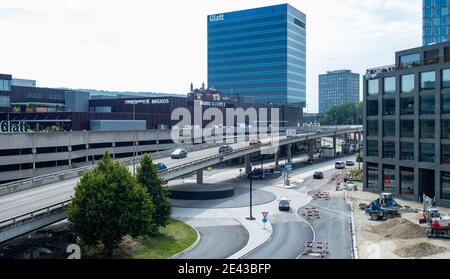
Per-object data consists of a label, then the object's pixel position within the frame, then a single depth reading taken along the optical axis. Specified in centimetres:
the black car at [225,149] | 8168
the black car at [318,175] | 8875
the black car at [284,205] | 5766
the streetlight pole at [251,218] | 5200
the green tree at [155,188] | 4522
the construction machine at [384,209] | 5156
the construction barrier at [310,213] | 5388
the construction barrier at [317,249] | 3778
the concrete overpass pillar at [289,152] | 11081
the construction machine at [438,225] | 4242
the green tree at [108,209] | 3591
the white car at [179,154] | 7619
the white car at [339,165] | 10369
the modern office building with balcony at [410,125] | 6000
